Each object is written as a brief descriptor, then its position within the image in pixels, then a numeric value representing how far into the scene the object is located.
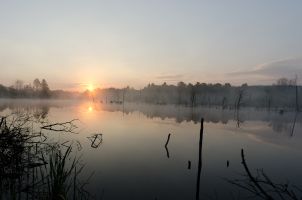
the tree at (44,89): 124.90
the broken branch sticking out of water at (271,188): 9.76
